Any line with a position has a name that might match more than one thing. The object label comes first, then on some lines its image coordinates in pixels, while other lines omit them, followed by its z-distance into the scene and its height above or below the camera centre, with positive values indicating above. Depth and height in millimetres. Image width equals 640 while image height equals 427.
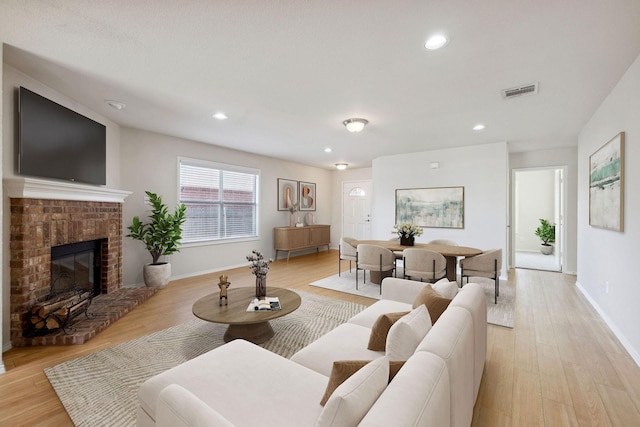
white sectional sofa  886 -827
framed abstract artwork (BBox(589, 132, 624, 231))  2766 +311
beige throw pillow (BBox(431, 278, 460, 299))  2152 -588
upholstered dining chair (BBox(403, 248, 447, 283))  3918 -708
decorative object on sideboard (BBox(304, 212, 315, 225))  8047 -161
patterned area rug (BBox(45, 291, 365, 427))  1856 -1253
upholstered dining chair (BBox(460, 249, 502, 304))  3889 -723
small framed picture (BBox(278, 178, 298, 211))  7363 +533
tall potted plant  4492 -378
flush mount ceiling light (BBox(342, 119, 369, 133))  3971 +1251
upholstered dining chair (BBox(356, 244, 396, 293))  4395 -697
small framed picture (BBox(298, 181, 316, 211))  8050 +516
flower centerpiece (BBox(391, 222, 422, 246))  4848 -336
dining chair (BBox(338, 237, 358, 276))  5172 -676
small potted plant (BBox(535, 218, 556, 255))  7902 -621
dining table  4109 -561
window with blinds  5477 +275
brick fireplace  2631 -262
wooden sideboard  7062 -638
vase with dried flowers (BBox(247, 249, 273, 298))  3021 -622
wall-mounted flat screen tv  2744 +790
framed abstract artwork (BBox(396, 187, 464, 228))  5818 +147
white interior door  8602 +134
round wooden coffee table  2516 -920
